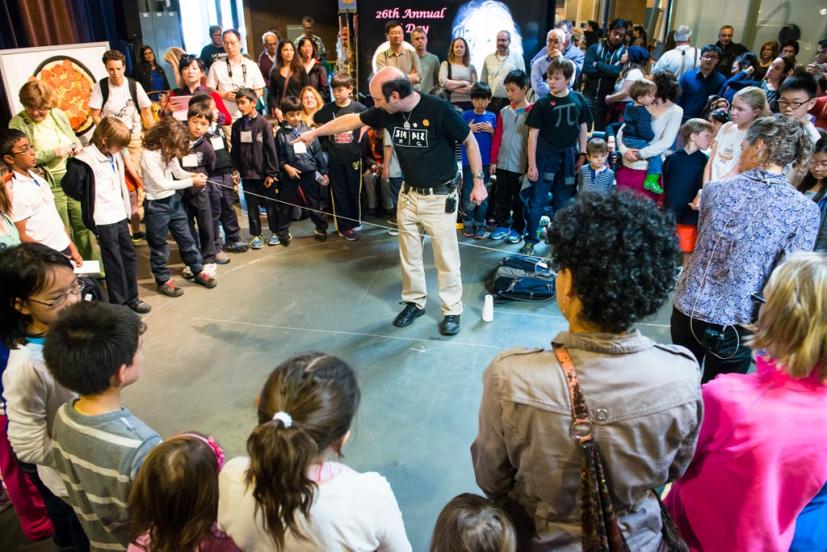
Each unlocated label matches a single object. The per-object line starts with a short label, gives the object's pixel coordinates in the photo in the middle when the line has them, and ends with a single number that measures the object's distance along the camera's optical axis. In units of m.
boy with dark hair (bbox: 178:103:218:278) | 4.77
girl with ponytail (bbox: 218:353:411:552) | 1.21
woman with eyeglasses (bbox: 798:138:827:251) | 3.09
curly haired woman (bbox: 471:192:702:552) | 1.27
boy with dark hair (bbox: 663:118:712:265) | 4.38
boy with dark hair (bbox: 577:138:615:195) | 4.81
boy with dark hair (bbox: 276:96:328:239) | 5.47
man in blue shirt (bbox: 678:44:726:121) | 6.66
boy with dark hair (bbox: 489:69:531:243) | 5.23
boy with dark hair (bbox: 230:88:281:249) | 5.31
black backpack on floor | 4.48
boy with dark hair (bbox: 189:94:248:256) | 5.04
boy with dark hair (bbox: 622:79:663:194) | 4.83
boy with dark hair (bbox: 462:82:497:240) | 5.55
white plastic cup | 4.19
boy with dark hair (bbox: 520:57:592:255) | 4.92
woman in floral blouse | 2.20
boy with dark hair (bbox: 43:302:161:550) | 1.61
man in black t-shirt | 3.72
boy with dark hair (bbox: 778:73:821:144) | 3.83
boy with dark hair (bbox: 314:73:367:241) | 5.31
